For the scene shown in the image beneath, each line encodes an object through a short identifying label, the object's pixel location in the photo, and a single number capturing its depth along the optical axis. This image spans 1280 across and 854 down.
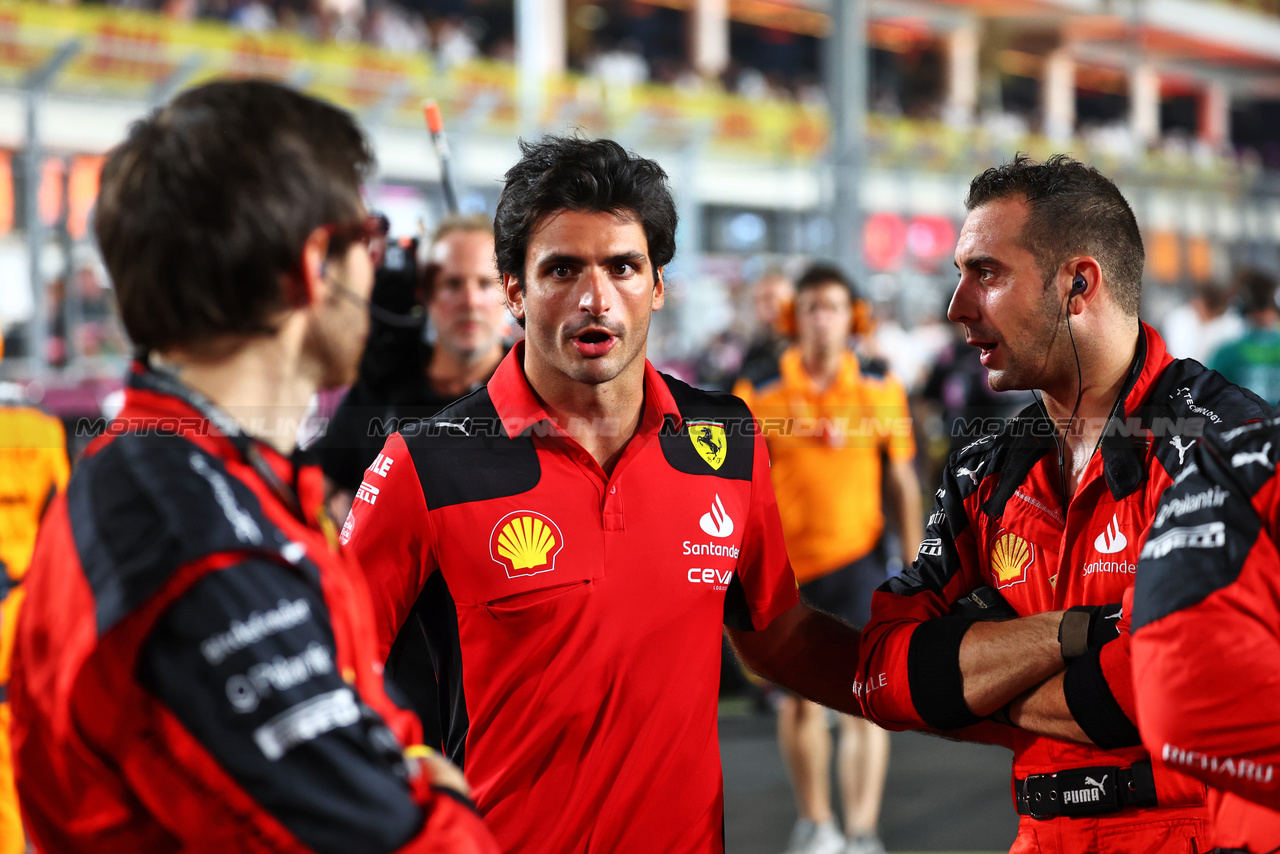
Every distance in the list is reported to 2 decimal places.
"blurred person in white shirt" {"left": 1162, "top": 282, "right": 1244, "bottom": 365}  9.13
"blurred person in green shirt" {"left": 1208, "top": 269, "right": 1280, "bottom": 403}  6.89
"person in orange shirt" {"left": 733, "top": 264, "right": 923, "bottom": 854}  5.54
